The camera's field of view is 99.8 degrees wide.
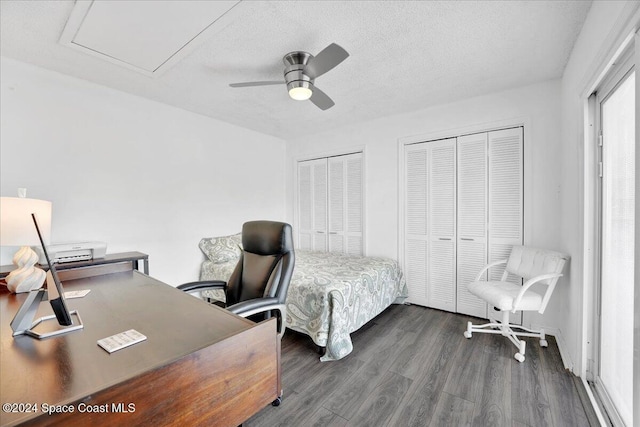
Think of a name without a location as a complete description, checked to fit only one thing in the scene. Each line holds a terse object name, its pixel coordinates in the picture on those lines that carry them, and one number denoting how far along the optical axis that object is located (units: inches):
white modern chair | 87.5
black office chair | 69.0
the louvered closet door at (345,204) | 156.8
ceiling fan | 79.2
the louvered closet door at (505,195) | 110.0
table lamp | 58.1
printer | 82.4
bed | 88.2
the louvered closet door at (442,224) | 125.6
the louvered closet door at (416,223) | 133.4
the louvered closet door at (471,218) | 117.8
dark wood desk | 25.3
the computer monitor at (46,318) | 38.1
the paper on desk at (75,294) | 55.7
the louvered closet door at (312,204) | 172.1
